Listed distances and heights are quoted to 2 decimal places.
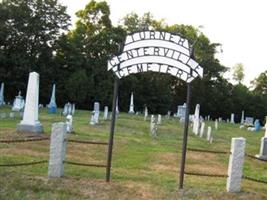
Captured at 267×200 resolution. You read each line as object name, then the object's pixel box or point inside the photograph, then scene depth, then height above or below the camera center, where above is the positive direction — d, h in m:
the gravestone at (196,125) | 20.84 -0.42
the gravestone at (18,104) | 25.62 -0.20
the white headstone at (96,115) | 20.95 -0.34
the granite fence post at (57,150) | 8.02 -0.91
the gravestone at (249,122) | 34.55 +0.03
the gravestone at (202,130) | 19.50 -0.60
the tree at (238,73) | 70.16 +8.38
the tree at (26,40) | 40.42 +6.42
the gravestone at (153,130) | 17.49 -0.70
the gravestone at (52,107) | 27.71 -0.17
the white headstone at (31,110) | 14.32 -0.26
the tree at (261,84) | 63.71 +6.22
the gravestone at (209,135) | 17.91 -0.72
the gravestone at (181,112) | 31.37 +0.34
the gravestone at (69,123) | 14.90 -0.63
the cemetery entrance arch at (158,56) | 8.34 +1.18
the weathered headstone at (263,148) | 13.74 -0.84
